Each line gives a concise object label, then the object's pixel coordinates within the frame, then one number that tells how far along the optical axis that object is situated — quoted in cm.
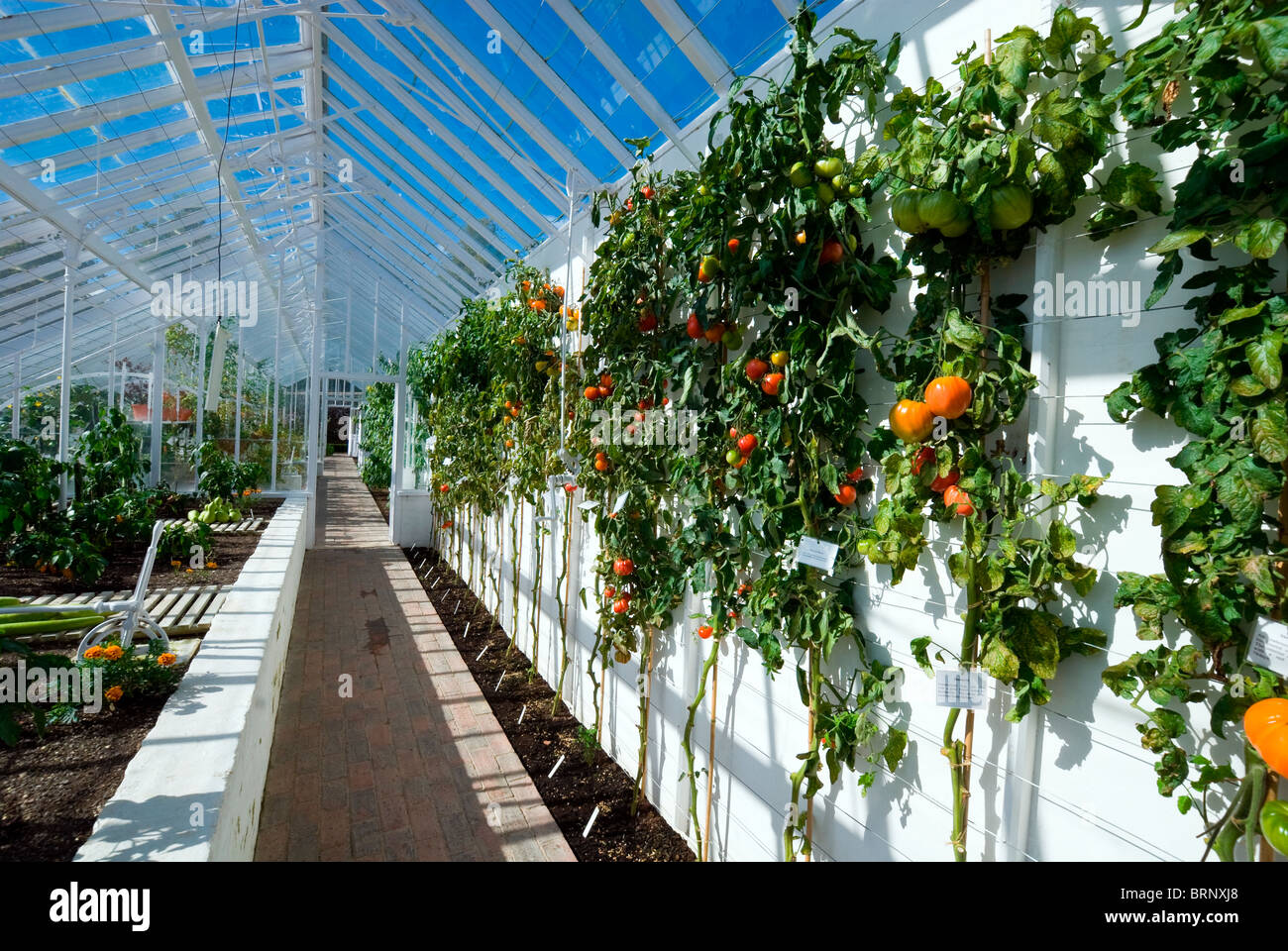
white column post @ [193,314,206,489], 782
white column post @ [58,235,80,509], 521
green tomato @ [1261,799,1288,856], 87
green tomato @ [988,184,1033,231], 123
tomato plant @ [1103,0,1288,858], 94
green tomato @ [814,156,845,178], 173
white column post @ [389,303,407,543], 887
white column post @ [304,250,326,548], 820
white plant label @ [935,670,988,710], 135
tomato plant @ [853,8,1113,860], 121
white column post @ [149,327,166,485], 792
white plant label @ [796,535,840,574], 173
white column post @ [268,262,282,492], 875
